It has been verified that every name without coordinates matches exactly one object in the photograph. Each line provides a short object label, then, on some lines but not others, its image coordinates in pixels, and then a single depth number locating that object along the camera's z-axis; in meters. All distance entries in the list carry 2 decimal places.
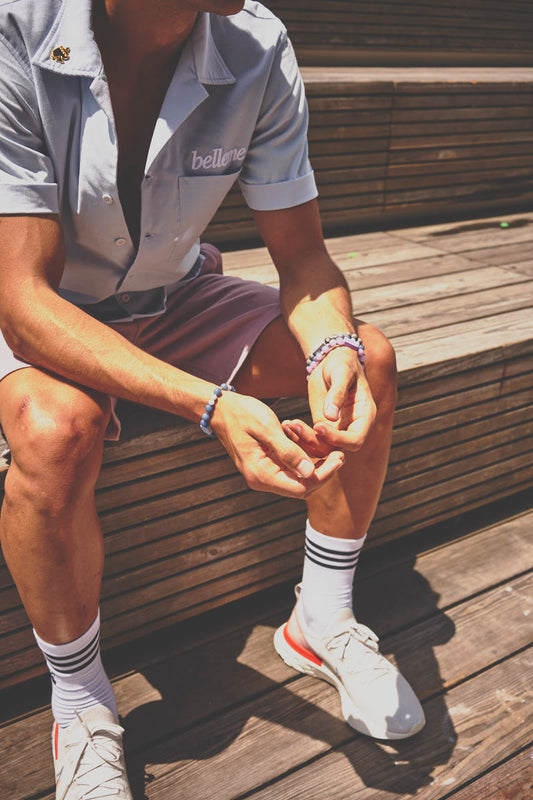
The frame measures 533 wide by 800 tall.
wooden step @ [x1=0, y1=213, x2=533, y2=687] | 1.39
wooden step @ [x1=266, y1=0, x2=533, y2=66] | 3.43
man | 1.07
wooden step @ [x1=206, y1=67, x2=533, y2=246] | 2.64
